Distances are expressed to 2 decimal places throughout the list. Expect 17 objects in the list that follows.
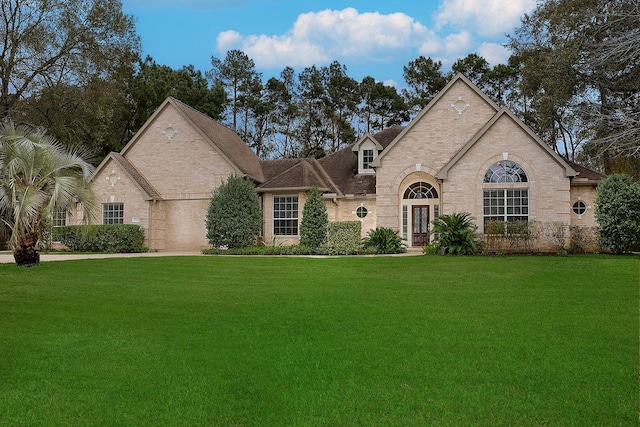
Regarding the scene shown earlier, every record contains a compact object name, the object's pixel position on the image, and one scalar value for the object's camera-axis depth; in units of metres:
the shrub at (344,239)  22.36
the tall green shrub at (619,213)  20.27
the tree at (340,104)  47.97
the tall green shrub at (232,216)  24.16
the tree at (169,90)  38.41
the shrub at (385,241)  22.75
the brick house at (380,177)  22.69
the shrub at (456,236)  20.67
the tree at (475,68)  43.47
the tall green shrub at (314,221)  24.02
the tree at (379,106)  47.09
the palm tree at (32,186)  16.03
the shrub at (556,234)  21.17
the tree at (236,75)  49.16
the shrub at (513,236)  21.02
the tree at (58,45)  28.50
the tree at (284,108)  49.06
